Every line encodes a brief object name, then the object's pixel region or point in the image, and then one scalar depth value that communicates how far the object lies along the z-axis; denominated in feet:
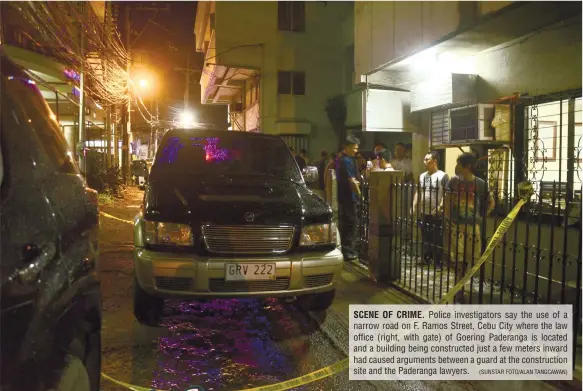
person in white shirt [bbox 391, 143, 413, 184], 29.60
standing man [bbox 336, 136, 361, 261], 24.08
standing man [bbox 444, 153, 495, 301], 19.02
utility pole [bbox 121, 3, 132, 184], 69.00
